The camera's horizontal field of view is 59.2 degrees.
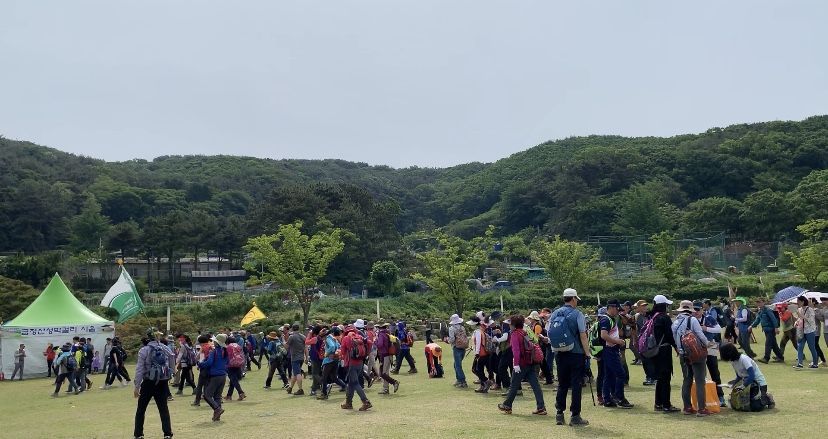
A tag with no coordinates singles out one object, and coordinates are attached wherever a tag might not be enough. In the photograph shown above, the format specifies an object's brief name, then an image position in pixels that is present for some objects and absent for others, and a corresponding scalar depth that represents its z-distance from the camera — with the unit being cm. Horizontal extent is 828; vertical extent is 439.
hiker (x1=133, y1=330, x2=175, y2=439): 1007
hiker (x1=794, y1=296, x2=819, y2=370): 1474
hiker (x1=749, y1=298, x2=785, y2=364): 1599
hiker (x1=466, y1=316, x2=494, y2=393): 1382
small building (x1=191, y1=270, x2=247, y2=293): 6650
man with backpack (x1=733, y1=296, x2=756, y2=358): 1694
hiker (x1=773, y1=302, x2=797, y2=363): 1641
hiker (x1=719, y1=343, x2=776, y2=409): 998
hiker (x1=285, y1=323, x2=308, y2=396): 1574
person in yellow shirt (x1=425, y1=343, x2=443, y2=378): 1795
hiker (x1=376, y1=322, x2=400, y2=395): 1566
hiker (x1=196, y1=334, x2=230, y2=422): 1213
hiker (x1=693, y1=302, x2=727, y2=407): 1030
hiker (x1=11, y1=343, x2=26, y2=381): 2509
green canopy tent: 2539
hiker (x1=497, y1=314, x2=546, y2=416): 1045
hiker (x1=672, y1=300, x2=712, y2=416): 964
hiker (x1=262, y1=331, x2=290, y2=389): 1809
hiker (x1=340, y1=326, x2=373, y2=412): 1221
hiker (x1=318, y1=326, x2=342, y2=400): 1351
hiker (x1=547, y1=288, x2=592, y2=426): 935
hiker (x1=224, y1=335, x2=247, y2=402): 1441
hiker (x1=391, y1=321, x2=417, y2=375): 1903
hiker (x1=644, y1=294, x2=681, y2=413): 993
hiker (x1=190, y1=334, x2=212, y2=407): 1276
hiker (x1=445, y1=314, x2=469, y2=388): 1491
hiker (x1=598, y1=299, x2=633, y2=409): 1070
